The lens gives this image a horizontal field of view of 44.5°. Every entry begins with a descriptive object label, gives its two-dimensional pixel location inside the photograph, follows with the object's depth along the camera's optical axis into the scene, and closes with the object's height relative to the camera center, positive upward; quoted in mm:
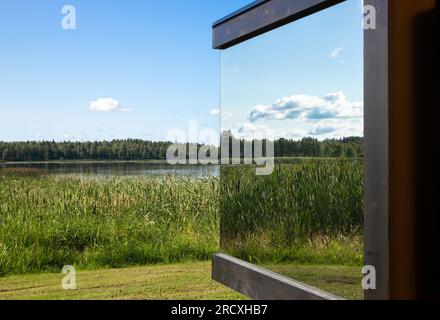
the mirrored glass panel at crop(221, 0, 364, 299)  2801 +48
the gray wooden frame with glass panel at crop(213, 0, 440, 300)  2084 +28
